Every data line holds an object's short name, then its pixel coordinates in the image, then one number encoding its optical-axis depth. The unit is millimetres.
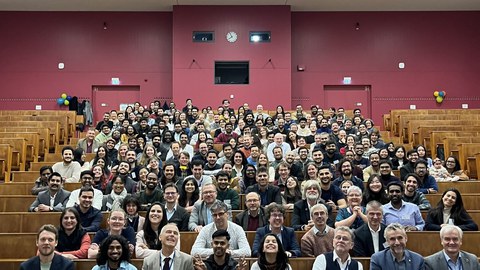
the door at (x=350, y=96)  13141
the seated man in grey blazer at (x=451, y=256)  3498
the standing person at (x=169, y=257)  3627
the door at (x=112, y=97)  12992
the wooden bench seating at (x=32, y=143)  8266
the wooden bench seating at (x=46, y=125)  9336
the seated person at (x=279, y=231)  4047
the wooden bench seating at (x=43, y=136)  8791
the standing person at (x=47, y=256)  3566
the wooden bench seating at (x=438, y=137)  8555
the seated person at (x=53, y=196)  5102
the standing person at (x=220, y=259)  3598
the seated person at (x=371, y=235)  4008
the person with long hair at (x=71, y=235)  4098
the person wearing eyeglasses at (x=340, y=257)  3564
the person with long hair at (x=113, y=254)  3541
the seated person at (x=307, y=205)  4617
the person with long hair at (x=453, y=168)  6566
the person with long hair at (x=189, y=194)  5066
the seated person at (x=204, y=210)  4574
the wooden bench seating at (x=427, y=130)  9125
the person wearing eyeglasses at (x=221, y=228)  4055
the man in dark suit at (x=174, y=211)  4605
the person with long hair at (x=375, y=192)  4812
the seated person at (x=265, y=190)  5125
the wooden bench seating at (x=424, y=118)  10023
